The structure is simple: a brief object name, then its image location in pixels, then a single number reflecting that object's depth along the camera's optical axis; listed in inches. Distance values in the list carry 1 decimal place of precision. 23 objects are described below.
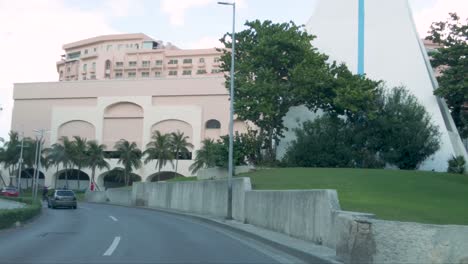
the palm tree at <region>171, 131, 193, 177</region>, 2940.5
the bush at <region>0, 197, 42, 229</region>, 817.7
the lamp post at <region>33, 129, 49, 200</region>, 2436.3
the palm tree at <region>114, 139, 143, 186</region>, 2997.0
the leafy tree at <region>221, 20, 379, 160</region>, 1658.5
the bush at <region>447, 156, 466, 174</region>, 1758.1
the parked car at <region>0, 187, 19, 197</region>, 2391.4
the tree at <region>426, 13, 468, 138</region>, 1572.3
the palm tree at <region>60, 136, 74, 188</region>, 3121.3
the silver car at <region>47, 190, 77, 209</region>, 1658.5
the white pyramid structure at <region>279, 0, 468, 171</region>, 1957.4
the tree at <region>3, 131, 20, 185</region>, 3280.5
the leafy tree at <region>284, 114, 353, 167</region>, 1745.8
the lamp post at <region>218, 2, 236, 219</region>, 1016.2
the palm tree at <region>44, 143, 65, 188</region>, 3122.5
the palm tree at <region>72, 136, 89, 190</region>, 3097.9
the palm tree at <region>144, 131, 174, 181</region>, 2886.3
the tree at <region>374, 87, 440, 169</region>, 1691.7
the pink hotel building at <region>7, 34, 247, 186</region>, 3174.2
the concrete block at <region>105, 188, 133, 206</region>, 2144.8
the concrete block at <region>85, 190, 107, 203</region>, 2513.0
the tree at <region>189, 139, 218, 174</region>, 2728.8
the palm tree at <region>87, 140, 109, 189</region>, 3056.1
